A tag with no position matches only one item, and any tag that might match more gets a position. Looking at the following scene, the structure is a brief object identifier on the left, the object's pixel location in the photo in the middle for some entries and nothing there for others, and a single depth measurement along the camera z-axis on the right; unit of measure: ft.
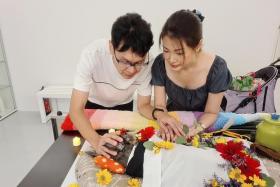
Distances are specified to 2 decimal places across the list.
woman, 3.39
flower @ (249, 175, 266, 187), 2.33
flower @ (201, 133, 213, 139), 3.26
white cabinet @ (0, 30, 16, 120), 9.76
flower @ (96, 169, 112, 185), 2.52
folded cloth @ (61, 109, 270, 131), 3.79
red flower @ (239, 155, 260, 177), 2.44
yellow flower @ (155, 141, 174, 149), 2.72
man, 3.23
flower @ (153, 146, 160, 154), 2.66
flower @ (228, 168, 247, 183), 2.37
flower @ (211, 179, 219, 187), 2.33
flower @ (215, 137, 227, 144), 3.02
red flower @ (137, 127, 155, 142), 2.98
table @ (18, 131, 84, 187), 2.79
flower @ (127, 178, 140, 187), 2.54
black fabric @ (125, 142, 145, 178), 2.65
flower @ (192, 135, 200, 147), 2.95
